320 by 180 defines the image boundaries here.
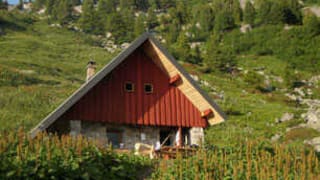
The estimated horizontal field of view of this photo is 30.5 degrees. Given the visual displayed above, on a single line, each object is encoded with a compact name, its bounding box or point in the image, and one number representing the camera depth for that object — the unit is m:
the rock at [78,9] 155.45
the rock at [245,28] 116.75
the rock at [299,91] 73.41
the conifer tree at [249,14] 121.38
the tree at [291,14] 118.12
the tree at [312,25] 107.50
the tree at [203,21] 121.79
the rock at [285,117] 51.11
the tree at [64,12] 133.00
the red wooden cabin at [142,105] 22.75
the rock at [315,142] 37.79
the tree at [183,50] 87.00
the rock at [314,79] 83.44
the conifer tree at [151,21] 139.00
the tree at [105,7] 137.86
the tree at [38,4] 158.20
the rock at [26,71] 62.94
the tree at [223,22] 121.19
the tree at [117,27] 112.56
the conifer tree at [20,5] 155.30
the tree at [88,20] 125.31
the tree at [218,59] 83.94
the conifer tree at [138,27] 112.56
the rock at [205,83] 68.38
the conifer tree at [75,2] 164.77
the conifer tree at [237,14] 124.88
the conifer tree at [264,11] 118.39
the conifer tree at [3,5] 127.16
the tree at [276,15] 116.50
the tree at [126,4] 160.38
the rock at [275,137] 42.74
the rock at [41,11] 152.09
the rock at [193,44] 114.57
